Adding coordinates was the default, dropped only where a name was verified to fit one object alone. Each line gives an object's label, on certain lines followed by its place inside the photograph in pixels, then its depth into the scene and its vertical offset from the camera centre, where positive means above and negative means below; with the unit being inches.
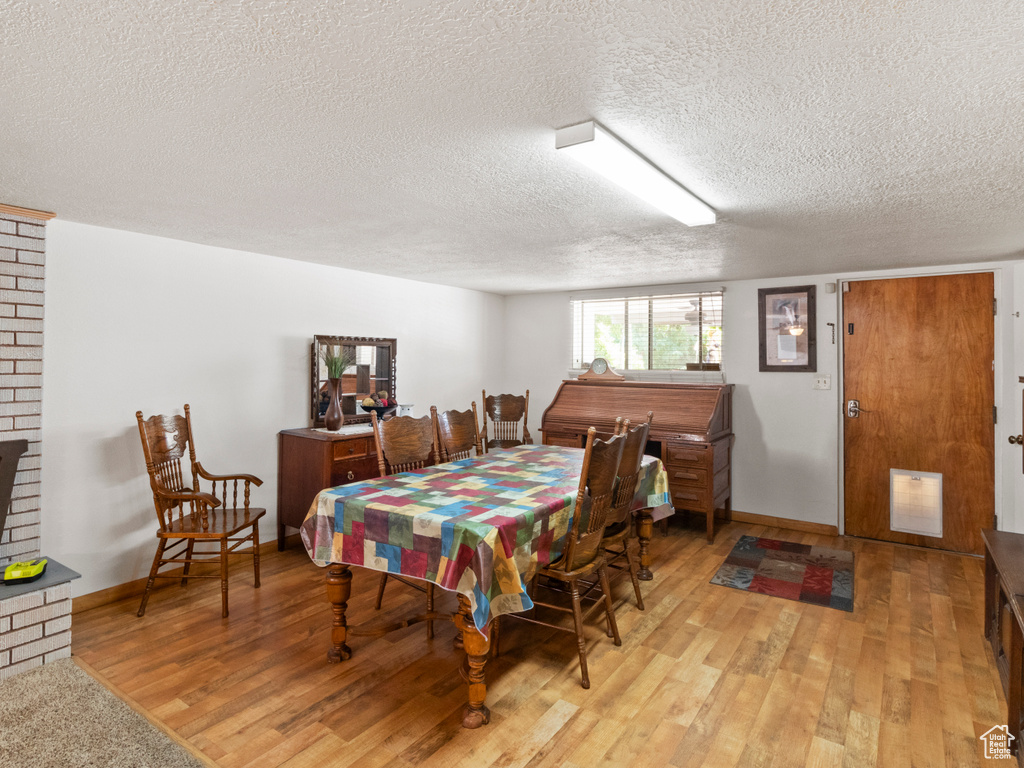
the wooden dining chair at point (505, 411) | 209.2 -6.7
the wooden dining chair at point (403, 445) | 118.9 -11.4
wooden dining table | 80.2 -21.7
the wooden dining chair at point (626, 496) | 108.7 -19.8
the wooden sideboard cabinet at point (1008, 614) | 78.1 -33.8
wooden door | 161.5 +0.0
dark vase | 160.1 -5.3
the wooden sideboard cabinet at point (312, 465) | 149.7 -19.9
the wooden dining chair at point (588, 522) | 93.5 -21.9
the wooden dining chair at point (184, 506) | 120.2 -25.7
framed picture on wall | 182.1 +21.3
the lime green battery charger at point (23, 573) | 99.2 -31.8
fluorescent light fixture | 70.4 +31.4
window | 200.1 +22.6
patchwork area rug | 132.8 -44.6
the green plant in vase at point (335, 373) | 160.7 +5.2
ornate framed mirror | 168.1 +5.5
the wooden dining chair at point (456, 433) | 138.2 -10.0
